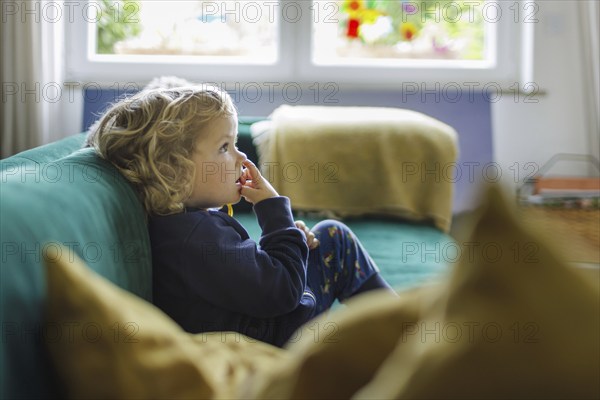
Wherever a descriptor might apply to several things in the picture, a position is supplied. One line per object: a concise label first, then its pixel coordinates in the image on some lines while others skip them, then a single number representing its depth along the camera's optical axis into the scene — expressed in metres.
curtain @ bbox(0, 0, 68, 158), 3.24
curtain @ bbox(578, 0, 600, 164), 3.40
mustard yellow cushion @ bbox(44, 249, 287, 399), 0.70
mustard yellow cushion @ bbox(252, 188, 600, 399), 0.49
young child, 1.27
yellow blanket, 2.74
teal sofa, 0.80
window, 3.59
